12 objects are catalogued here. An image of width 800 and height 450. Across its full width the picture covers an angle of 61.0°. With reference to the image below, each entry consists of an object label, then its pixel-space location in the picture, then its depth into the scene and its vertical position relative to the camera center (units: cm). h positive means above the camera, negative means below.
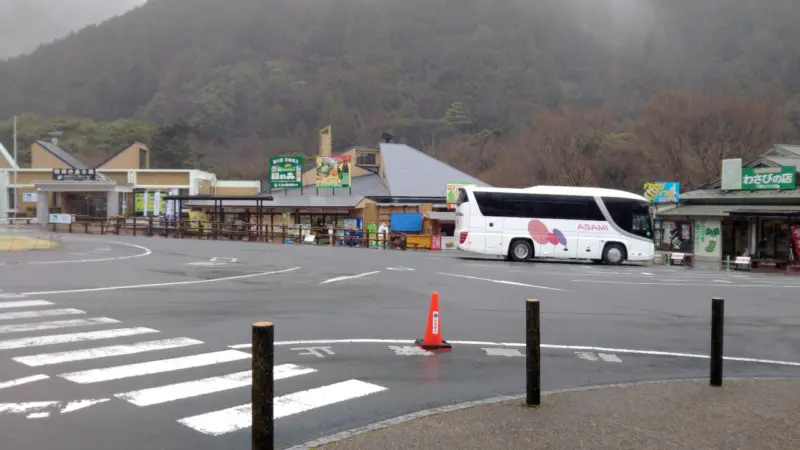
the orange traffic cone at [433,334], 923 -159
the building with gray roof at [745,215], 3312 +43
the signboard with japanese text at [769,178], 3378 +239
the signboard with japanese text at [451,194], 4550 +164
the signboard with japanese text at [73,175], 5534 +308
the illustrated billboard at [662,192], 4141 +192
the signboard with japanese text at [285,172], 5103 +333
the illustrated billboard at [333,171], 4975 +337
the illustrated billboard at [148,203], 5412 +88
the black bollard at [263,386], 438 -112
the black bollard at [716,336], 702 -117
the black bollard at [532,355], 615 -124
